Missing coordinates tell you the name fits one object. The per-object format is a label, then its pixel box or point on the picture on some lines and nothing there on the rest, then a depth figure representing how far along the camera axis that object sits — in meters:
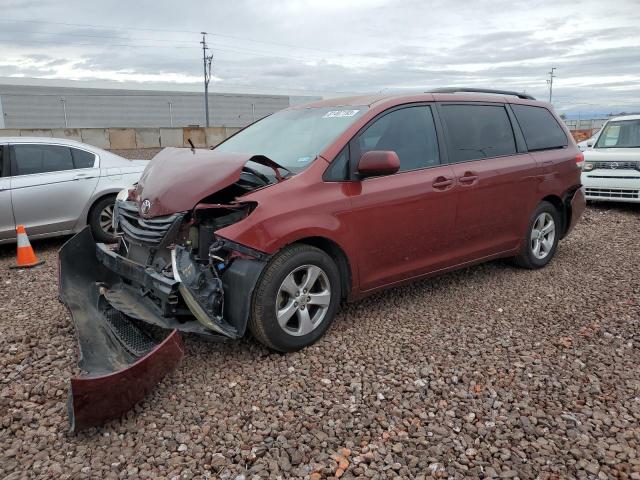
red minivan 3.40
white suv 9.07
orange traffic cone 6.01
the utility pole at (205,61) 49.66
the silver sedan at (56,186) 6.38
